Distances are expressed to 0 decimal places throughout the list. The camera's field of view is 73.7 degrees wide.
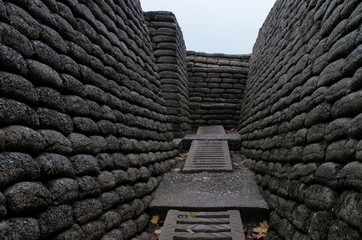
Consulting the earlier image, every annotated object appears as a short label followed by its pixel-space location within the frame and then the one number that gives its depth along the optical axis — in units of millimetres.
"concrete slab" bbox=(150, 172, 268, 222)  2852
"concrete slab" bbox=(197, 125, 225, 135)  6875
